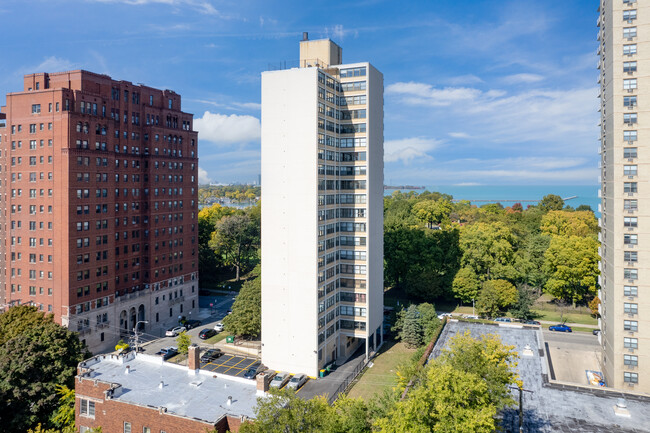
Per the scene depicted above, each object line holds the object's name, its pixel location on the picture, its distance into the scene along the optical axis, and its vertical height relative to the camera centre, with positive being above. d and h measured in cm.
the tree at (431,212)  15788 +93
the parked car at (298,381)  5681 -2097
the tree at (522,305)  8169 -1622
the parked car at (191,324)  8674 -2099
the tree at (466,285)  9038 -1395
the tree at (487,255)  9488 -847
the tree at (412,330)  7206 -1819
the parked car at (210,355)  6881 -2145
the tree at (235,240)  12412 -722
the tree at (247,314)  7400 -1623
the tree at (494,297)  8288 -1496
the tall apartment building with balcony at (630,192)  5106 +256
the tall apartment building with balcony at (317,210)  6012 +61
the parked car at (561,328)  8000 -1980
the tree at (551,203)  16550 +428
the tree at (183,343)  6981 -1957
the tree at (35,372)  4578 -1676
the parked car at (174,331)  8194 -2104
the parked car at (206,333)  7956 -2089
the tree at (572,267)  8800 -1016
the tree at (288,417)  3081 -1392
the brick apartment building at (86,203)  6912 +182
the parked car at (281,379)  5687 -2091
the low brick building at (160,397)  3809 -1650
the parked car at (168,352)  7117 -2166
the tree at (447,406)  2934 -1278
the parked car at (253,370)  6200 -2166
